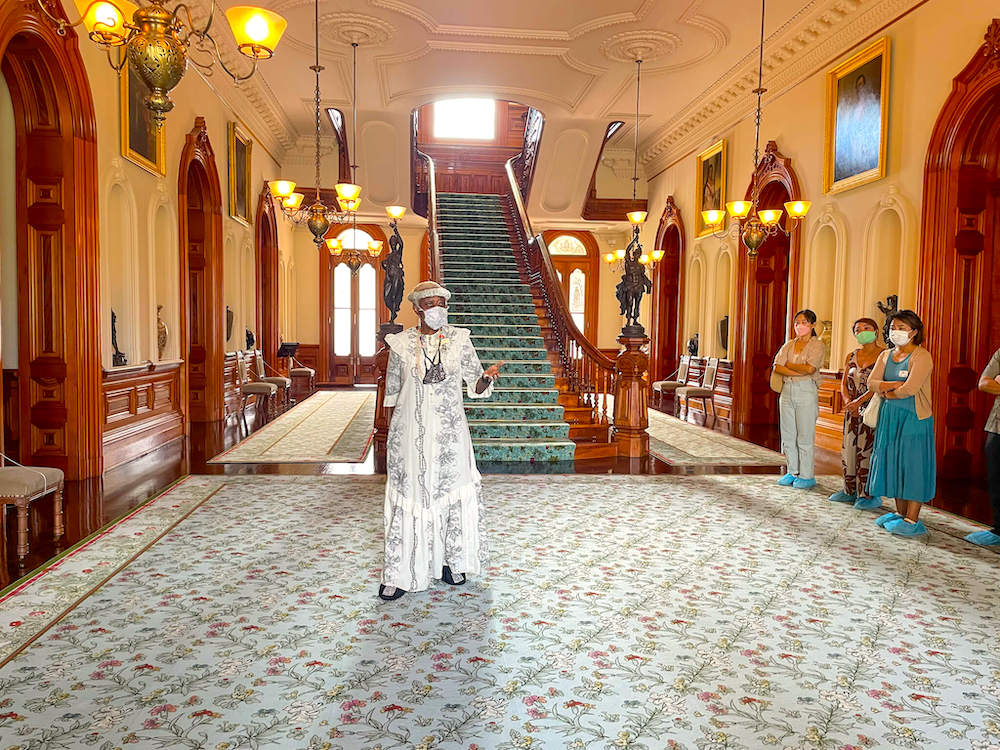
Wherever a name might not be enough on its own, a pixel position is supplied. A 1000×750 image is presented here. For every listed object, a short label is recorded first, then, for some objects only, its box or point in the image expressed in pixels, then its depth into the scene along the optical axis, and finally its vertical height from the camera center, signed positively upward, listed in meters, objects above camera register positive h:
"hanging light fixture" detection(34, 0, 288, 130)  3.54 +1.52
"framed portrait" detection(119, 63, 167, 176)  7.65 +2.35
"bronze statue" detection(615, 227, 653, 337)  8.94 +0.70
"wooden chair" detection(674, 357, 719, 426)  12.40 -0.81
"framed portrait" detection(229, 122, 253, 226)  11.84 +2.87
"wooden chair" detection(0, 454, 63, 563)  4.30 -0.92
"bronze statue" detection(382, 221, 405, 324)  9.19 +0.83
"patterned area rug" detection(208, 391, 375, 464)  8.12 -1.29
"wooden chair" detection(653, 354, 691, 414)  13.85 -0.79
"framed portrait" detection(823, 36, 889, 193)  8.40 +2.79
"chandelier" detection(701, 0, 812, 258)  8.58 +1.51
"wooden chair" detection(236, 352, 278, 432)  11.75 -0.82
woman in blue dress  5.20 -0.61
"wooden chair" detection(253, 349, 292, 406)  12.64 -0.72
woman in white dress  3.89 -0.60
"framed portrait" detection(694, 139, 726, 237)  12.66 +2.97
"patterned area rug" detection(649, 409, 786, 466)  8.36 -1.34
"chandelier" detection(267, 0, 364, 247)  8.74 +1.97
